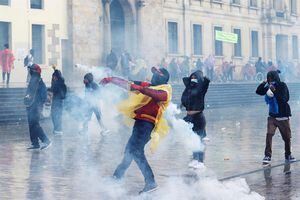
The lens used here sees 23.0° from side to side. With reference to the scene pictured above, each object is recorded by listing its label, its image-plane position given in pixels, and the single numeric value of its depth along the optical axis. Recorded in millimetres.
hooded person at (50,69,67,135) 19516
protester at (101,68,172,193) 10078
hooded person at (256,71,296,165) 13180
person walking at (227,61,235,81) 46875
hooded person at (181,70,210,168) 13141
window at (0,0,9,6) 32138
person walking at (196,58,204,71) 43469
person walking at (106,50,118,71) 35312
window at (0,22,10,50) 32100
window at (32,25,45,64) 33750
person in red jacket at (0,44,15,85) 30547
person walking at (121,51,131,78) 34875
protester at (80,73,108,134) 18933
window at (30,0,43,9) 33594
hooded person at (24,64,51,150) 15484
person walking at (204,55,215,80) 44062
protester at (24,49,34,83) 30802
